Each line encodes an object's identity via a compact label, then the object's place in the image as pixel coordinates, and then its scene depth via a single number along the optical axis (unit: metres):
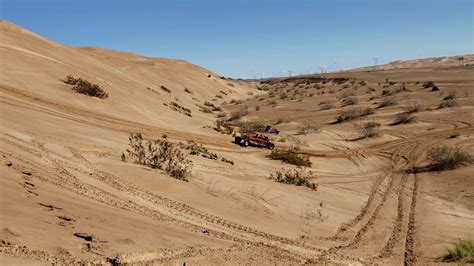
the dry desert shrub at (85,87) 27.06
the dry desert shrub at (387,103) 46.75
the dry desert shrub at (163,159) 14.89
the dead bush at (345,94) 59.21
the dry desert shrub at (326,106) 50.31
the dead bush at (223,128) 30.32
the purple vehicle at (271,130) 33.85
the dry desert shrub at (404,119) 36.31
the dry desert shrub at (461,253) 10.66
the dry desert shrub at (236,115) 44.84
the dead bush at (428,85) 63.17
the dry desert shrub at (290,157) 23.12
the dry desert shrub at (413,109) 40.69
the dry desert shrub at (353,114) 40.87
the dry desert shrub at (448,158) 22.38
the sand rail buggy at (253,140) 26.47
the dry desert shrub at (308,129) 34.66
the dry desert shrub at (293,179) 18.31
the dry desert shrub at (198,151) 19.67
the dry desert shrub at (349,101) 51.53
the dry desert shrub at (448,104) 42.00
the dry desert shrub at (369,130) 32.47
